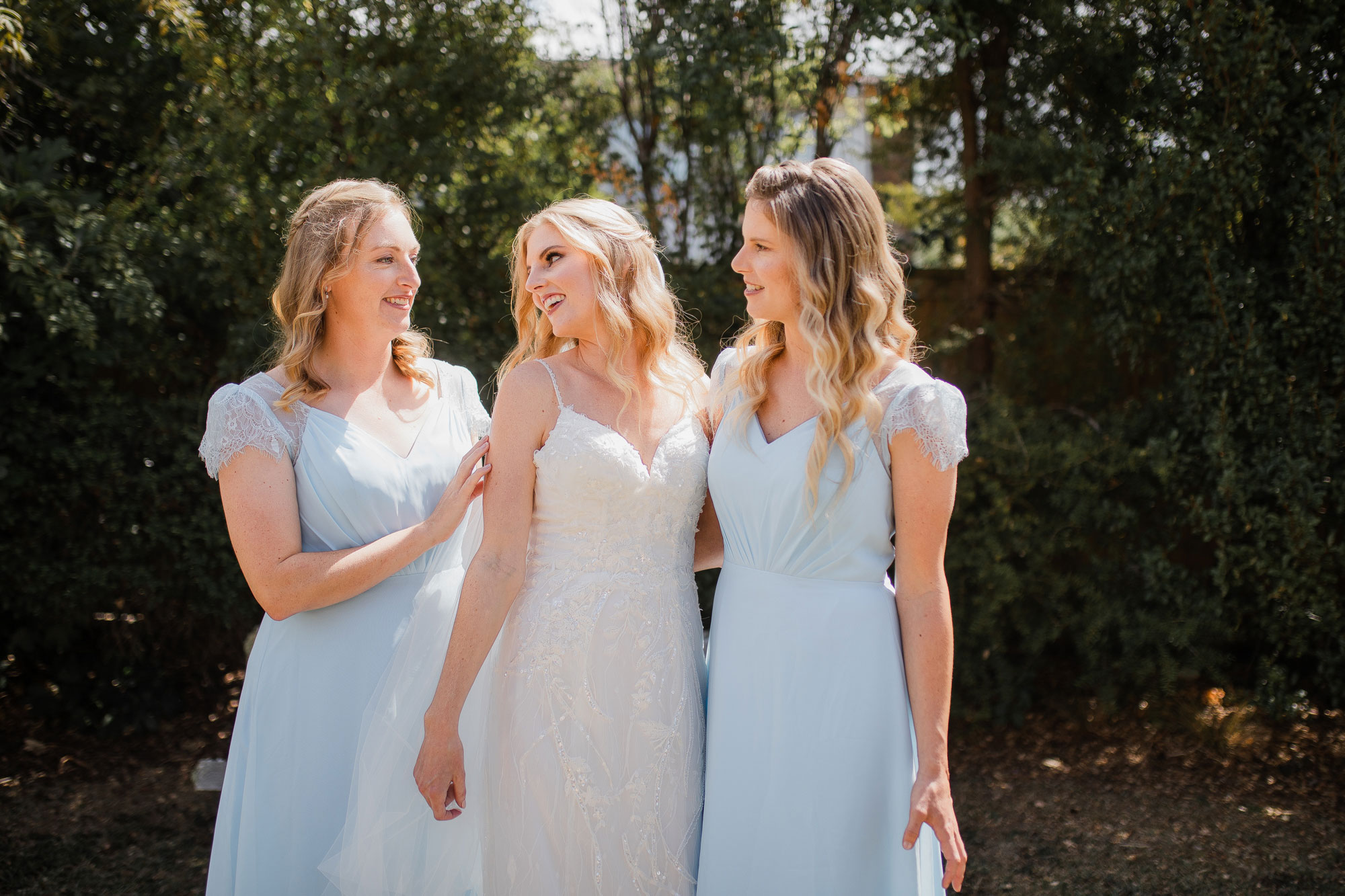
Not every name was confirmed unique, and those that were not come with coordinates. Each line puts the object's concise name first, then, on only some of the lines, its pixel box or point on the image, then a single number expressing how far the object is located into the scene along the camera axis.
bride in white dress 2.24
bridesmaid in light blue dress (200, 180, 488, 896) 2.34
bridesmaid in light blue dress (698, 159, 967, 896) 2.16
